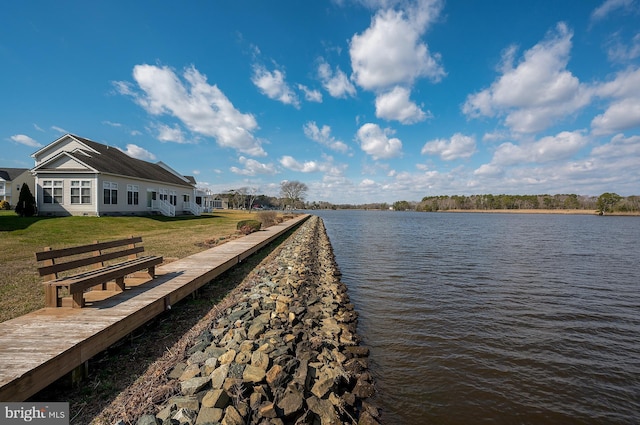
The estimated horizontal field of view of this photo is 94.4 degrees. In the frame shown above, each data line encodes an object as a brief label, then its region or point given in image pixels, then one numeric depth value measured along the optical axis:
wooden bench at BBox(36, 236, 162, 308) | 4.19
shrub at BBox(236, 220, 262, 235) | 17.14
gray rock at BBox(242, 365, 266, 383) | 3.50
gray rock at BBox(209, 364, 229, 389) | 3.36
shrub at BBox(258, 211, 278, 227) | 23.23
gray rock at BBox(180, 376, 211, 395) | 3.24
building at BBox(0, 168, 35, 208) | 36.06
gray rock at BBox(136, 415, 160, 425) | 2.72
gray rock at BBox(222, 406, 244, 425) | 2.87
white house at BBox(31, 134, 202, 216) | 20.27
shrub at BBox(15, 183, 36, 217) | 19.33
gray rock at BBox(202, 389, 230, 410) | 3.02
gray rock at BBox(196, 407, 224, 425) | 2.84
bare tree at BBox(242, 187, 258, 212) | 75.19
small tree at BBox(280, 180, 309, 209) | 68.94
